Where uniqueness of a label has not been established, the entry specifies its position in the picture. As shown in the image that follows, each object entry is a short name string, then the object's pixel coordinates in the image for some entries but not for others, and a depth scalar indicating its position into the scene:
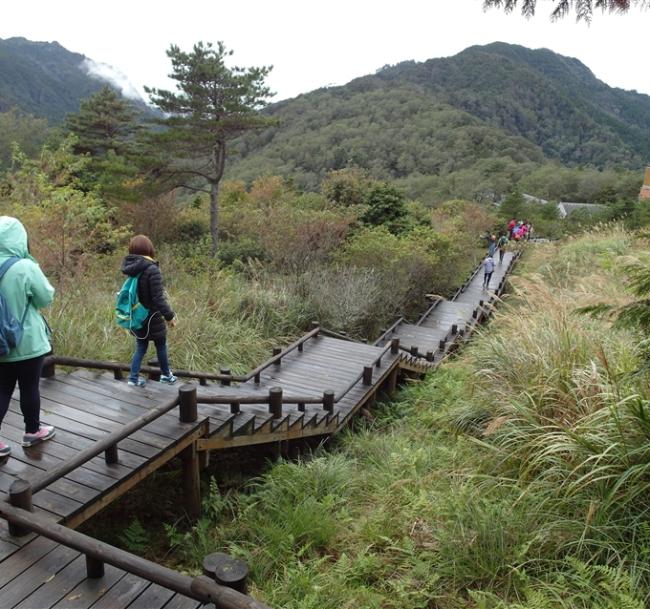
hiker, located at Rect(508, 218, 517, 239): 24.41
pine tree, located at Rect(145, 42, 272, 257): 16.14
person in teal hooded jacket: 2.91
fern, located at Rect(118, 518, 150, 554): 3.87
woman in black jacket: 4.21
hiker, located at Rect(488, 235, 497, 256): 17.54
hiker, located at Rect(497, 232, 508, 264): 20.91
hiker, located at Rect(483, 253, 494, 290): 15.45
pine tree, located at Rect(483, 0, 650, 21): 2.64
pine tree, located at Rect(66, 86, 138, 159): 24.33
